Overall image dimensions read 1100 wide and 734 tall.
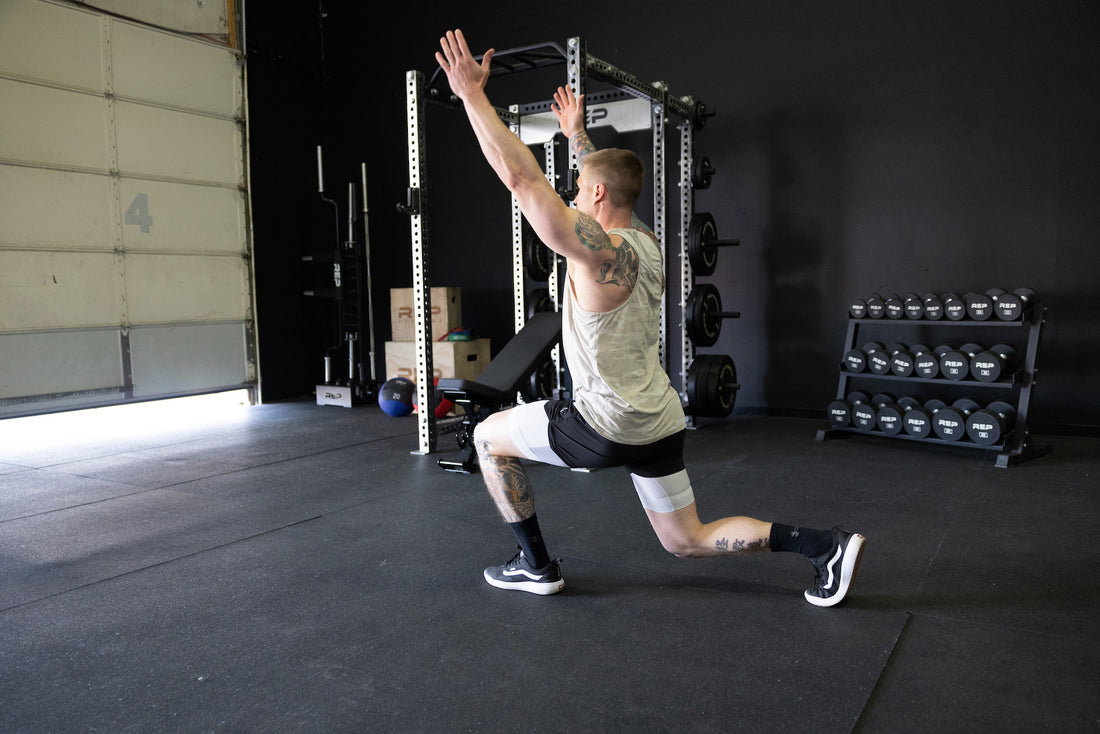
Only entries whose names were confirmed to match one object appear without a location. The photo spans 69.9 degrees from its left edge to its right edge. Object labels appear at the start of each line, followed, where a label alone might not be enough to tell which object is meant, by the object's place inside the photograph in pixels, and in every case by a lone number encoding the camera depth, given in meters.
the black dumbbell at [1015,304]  3.97
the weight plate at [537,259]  4.95
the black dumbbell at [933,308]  4.23
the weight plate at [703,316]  4.77
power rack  4.07
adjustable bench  3.57
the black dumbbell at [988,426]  3.85
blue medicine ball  5.41
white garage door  5.14
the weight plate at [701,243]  4.79
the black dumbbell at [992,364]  3.97
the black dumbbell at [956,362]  4.08
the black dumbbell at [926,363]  4.18
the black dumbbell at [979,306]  4.07
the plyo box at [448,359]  5.88
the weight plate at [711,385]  4.70
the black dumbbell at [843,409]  4.38
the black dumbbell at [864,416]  4.28
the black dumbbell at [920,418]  4.07
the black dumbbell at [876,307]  4.44
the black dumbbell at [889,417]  4.17
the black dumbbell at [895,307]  4.38
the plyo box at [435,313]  6.17
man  1.75
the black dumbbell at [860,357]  4.41
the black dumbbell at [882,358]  4.34
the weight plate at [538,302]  4.71
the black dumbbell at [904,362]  4.25
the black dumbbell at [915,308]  4.30
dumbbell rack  3.92
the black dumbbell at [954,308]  4.15
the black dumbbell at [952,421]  3.96
